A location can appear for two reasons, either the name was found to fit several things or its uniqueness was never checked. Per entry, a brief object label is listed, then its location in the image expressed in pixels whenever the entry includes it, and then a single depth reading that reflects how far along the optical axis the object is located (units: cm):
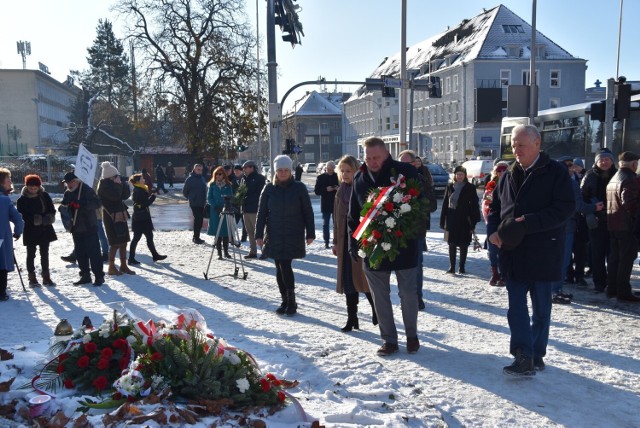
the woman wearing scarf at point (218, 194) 1327
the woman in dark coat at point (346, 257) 704
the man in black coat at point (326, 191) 1359
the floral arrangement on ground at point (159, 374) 427
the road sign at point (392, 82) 1902
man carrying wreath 602
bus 1820
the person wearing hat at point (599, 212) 892
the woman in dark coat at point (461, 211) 1007
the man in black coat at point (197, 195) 1505
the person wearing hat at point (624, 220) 791
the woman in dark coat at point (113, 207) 1084
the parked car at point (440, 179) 2920
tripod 1119
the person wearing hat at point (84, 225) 1009
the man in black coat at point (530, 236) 523
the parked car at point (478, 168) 3820
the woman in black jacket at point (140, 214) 1192
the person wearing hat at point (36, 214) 1003
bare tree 3812
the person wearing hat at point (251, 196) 1261
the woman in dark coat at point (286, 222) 784
